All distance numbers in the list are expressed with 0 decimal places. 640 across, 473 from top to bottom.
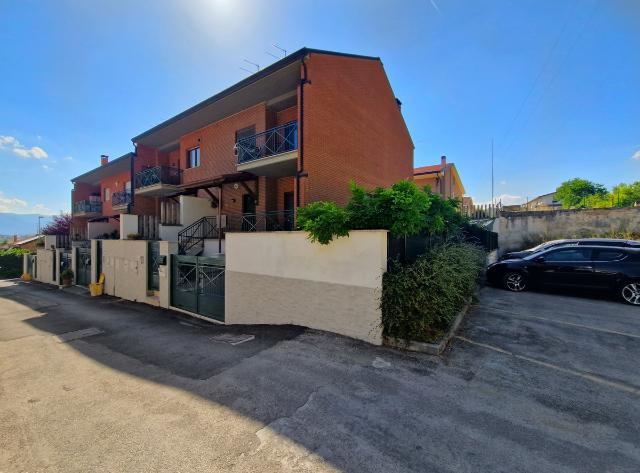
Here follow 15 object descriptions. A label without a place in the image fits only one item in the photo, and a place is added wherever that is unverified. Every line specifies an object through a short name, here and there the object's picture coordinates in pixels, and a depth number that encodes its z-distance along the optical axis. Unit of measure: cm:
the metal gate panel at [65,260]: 1848
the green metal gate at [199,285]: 932
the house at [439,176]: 2434
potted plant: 1759
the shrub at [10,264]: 2517
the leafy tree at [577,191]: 4269
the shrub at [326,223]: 593
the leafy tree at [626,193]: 3303
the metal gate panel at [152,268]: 1200
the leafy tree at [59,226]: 2855
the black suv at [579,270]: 771
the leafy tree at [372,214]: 552
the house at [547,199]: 4962
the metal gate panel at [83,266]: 1669
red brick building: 1034
